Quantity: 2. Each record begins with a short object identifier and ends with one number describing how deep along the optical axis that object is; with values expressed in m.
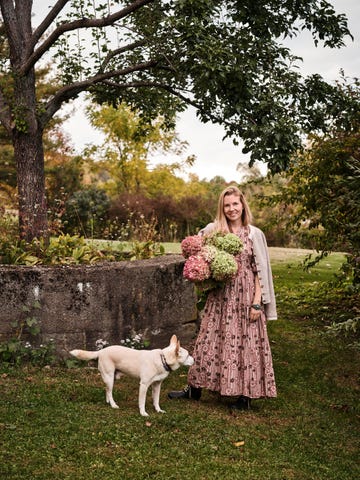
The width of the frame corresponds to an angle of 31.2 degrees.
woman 5.55
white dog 5.14
